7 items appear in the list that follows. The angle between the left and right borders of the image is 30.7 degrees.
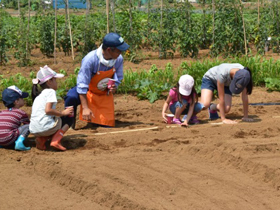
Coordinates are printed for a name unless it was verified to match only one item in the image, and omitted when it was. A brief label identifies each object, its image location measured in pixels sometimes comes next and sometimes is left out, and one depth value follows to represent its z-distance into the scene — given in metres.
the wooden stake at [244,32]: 13.11
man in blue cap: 7.23
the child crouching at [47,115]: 6.30
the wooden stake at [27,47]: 13.06
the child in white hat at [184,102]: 7.59
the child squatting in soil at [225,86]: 7.29
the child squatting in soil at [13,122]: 6.35
